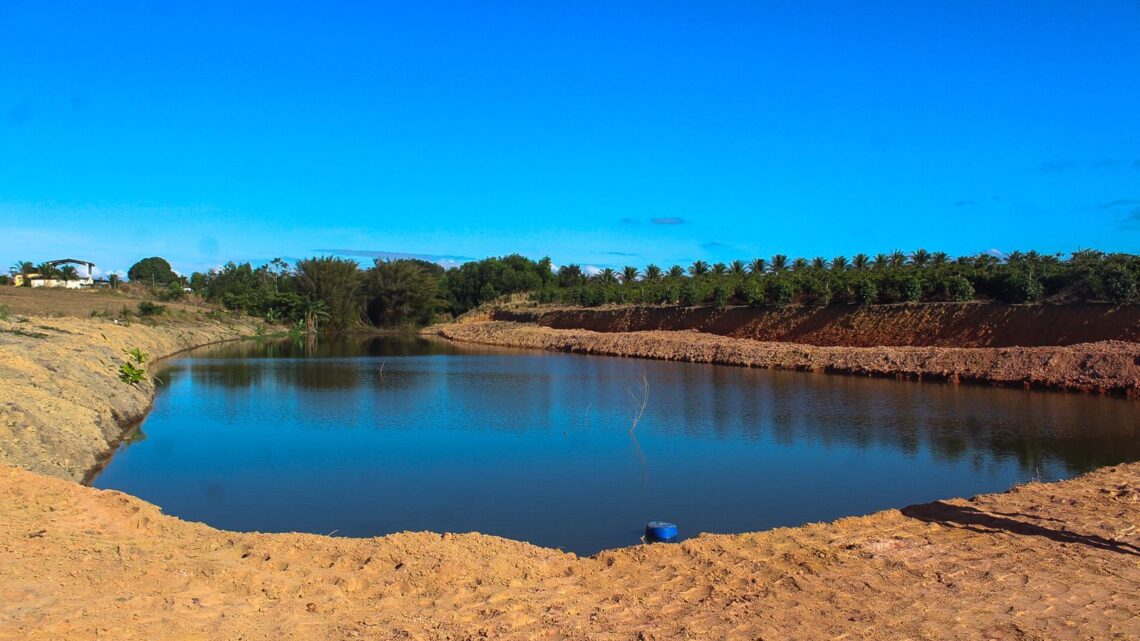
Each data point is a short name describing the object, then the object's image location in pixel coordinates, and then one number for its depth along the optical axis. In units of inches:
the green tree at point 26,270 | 3137.3
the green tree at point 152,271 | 4808.1
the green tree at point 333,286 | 2952.8
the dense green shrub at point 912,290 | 1515.7
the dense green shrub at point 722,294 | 1942.7
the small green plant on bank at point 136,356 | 1092.5
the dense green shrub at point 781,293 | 1775.3
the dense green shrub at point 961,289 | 1437.0
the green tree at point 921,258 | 2200.9
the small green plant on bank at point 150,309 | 2140.7
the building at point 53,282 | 2871.1
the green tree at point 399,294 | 3016.7
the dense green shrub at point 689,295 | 2060.8
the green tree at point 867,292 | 1588.3
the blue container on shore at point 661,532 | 383.9
